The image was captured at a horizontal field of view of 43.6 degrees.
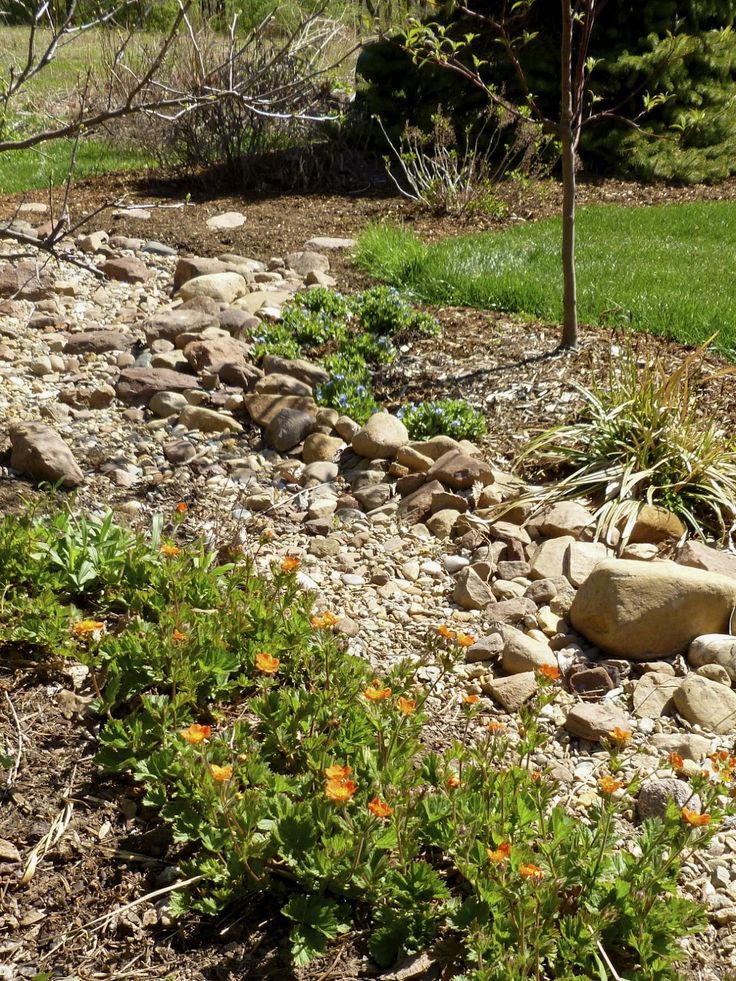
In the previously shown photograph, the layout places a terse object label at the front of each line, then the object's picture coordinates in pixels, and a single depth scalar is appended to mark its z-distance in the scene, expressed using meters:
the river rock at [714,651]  3.04
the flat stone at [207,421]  4.73
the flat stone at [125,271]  6.66
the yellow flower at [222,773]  1.93
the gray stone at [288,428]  4.61
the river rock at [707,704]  2.80
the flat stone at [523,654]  3.02
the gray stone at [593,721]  2.73
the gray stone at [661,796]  2.36
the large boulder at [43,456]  3.99
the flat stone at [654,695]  2.88
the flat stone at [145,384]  4.98
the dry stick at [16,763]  2.43
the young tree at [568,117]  4.48
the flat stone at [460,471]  4.07
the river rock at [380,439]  4.40
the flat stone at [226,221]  7.91
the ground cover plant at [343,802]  1.95
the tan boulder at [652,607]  3.13
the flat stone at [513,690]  2.89
